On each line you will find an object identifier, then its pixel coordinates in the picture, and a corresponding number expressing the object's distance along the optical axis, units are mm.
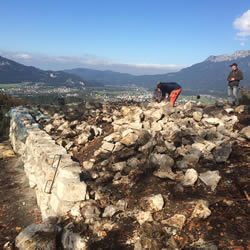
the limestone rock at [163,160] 5258
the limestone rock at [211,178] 4734
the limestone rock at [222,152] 5359
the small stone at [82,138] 7535
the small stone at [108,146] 6447
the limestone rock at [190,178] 4848
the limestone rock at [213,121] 6841
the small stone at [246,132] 6059
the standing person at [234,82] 11057
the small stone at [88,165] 6084
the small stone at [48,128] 8951
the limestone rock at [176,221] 4033
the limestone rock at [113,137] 6782
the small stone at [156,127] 6785
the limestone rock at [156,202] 4410
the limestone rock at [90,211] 4481
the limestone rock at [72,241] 4066
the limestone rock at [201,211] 4087
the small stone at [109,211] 4500
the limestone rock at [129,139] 6288
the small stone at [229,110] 7978
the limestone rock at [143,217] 4253
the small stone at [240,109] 7984
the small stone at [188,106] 8372
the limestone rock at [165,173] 5025
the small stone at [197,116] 7185
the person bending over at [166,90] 10747
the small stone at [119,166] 5586
